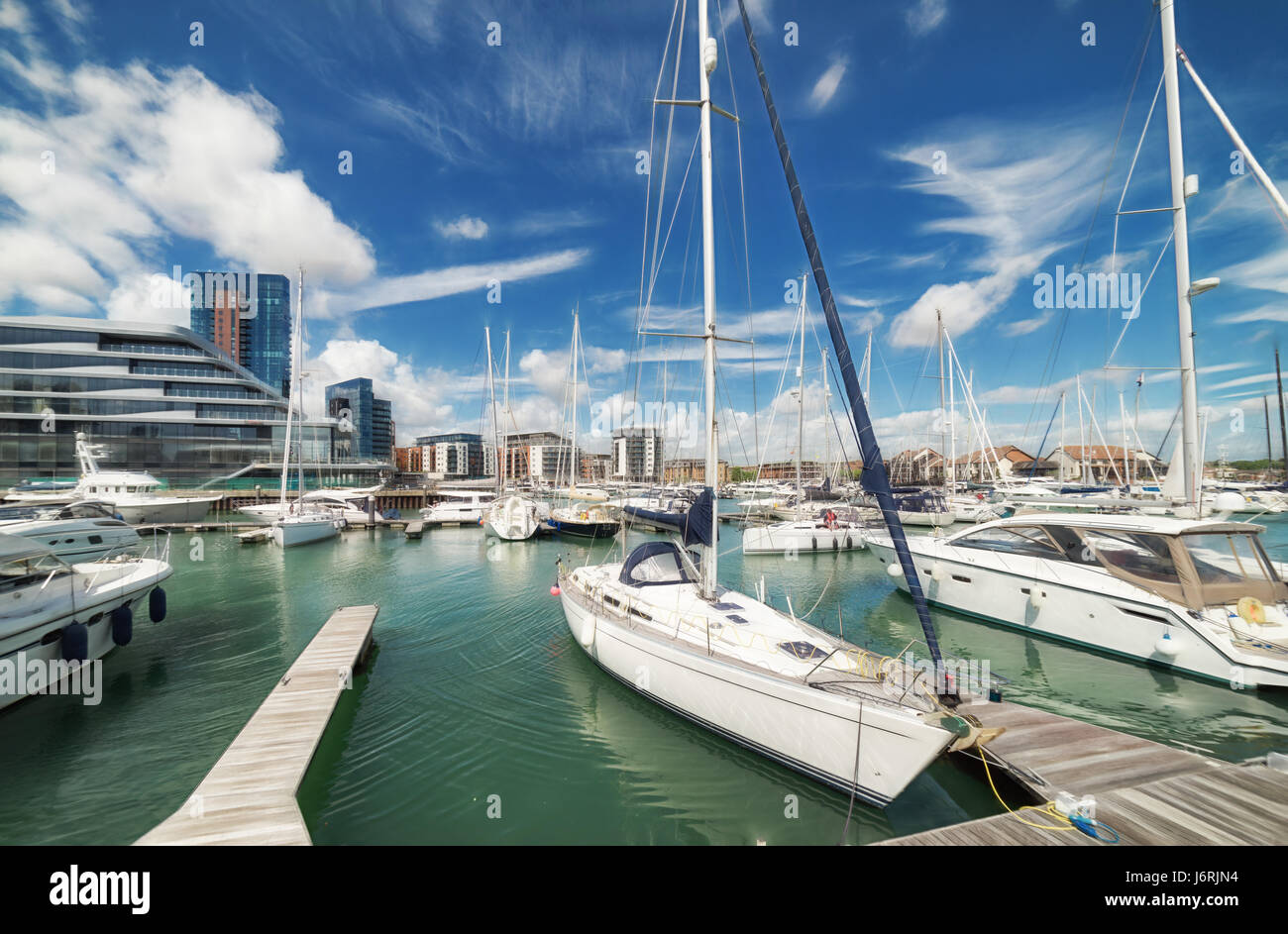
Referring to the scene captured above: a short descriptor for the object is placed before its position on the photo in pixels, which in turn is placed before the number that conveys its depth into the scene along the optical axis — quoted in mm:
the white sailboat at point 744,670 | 5668
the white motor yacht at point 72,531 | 12688
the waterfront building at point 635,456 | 134500
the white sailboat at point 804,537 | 26734
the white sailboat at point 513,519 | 32688
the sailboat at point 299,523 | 29938
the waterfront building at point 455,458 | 168025
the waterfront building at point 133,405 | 46969
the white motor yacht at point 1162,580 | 9242
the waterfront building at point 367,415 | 159125
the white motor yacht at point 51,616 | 8406
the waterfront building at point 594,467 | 118750
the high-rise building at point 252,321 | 141125
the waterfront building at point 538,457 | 140750
